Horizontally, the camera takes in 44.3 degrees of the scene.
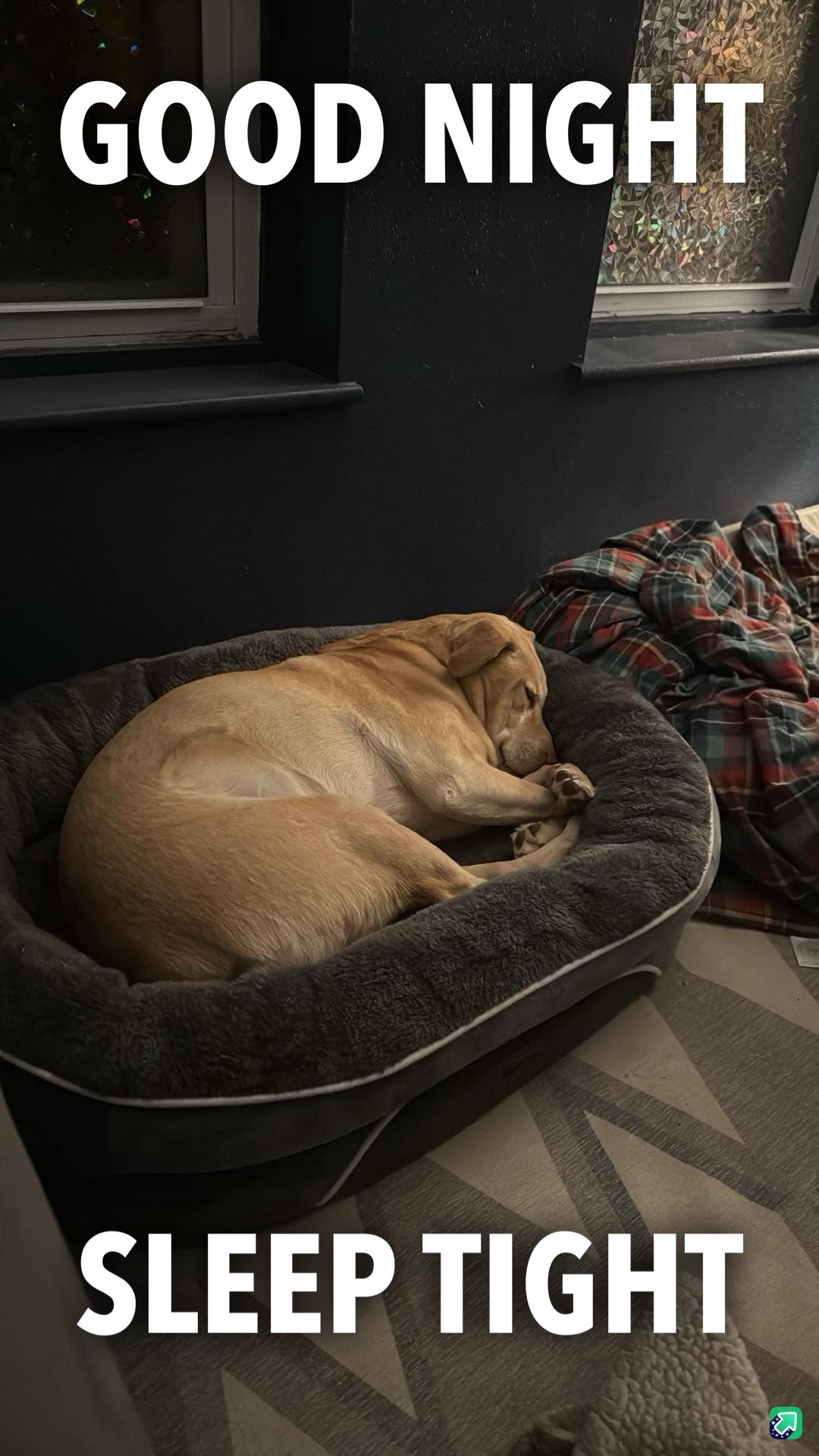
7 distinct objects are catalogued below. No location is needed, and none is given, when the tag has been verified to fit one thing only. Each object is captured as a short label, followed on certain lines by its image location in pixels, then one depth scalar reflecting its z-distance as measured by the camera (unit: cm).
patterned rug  143
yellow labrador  169
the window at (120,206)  215
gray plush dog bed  148
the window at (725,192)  307
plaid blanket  240
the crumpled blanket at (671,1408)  127
